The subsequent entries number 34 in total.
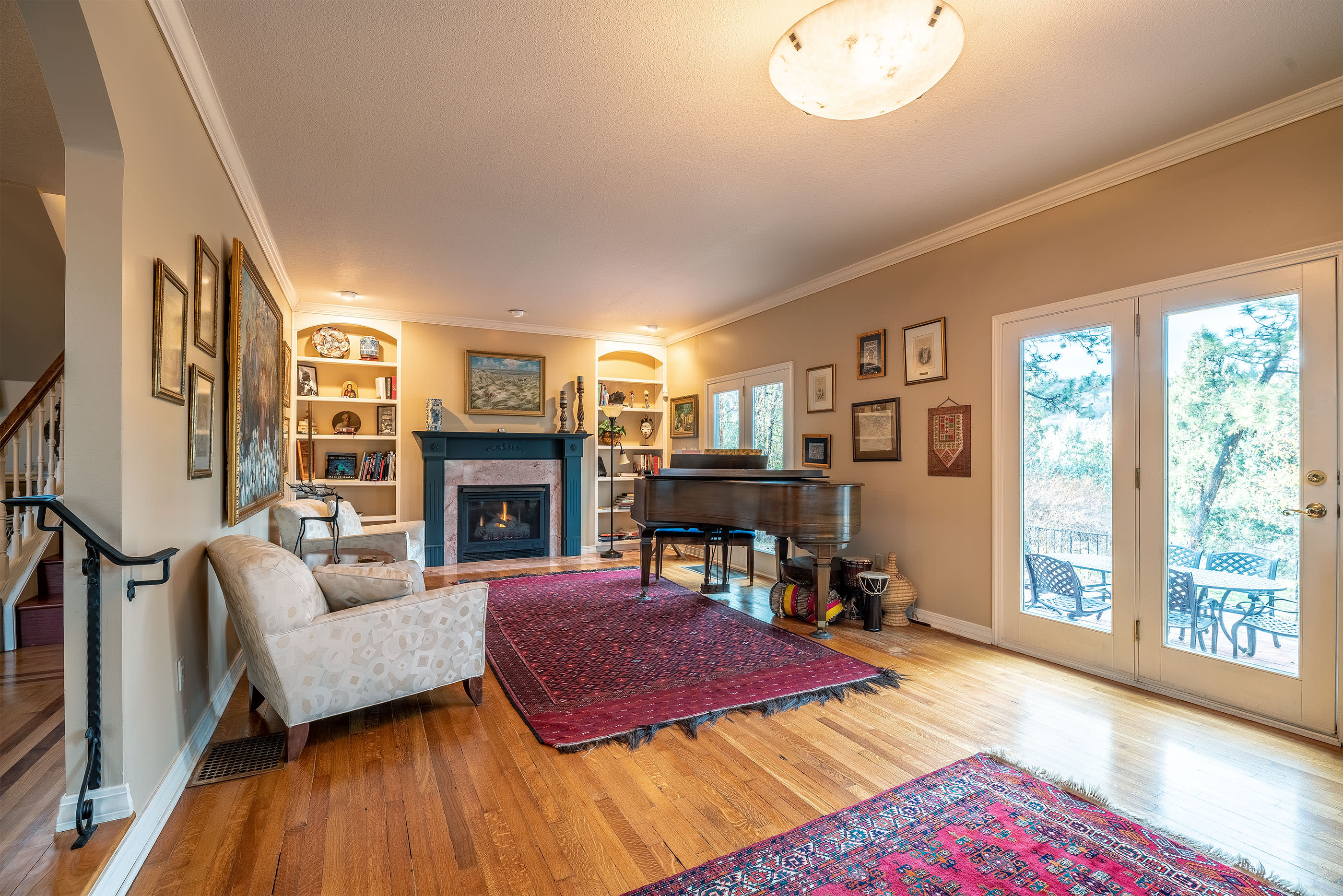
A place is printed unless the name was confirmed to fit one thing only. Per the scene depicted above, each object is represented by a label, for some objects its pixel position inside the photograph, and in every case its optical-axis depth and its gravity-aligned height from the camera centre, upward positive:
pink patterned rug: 1.58 -1.17
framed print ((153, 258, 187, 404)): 1.83 +0.37
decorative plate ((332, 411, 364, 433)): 6.10 +0.29
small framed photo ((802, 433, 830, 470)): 4.91 -0.01
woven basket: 4.03 -1.03
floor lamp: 6.57 +0.38
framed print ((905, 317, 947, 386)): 3.93 +0.65
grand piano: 3.64 -0.38
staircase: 3.24 -0.23
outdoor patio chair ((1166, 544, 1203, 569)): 2.78 -0.52
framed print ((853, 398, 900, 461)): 4.28 +0.13
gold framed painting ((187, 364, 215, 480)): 2.21 +0.10
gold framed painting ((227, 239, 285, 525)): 2.78 +0.32
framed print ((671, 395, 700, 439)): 6.75 +0.36
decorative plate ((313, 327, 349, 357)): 5.95 +1.08
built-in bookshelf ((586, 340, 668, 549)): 7.25 +0.55
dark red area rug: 2.62 -1.17
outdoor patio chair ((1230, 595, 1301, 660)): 2.49 -0.74
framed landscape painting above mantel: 6.50 +0.72
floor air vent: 2.13 -1.16
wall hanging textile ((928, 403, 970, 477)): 3.79 +0.05
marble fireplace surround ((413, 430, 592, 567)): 6.11 -0.24
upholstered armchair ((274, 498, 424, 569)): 3.52 -0.57
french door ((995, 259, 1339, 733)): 2.45 -0.21
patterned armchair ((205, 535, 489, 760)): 2.14 -0.73
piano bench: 4.86 -0.75
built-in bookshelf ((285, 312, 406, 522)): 5.96 +0.46
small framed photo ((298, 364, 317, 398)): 5.89 +0.68
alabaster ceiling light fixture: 1.76 +1.23
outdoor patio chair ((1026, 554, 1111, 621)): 3.17 -0.79
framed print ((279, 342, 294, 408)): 5.07 +0.73
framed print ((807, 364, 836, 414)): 4.85 +0.49
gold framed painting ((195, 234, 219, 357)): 2.31 +0.62
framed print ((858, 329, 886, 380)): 4.37 +0.70
